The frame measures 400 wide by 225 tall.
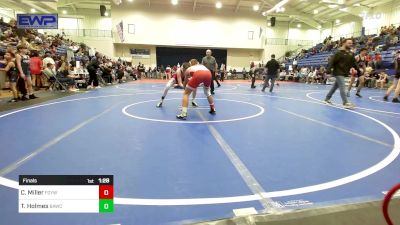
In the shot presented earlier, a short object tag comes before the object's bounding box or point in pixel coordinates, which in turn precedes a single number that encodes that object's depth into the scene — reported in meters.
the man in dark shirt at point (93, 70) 12.84
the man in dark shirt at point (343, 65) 7.69
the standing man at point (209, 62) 10.78
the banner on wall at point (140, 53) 32.00
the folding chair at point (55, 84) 11.47
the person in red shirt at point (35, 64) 11.16
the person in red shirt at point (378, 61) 17.78
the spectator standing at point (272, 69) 12.14
